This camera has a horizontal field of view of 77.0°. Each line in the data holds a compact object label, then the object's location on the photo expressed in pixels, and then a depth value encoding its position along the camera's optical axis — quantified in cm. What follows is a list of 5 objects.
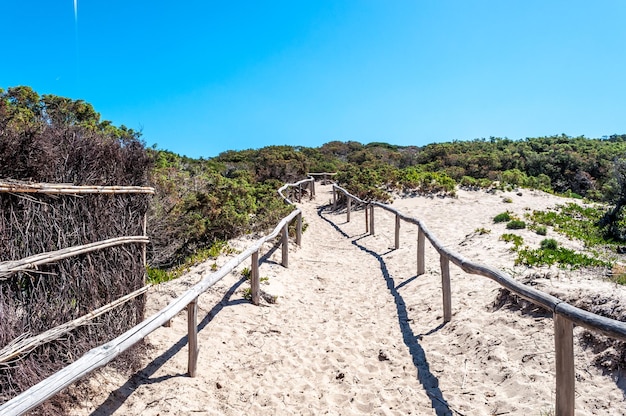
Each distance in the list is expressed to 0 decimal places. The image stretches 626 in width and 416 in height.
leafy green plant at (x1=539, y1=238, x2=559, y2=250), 728
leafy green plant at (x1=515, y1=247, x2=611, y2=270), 592
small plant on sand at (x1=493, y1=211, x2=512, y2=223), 1059
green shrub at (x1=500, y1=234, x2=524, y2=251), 750
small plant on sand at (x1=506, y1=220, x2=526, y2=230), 948
